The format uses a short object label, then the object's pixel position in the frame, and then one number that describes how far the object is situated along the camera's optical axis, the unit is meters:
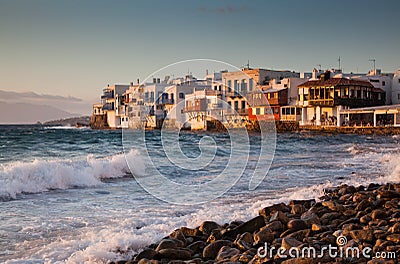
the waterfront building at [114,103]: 80.86
